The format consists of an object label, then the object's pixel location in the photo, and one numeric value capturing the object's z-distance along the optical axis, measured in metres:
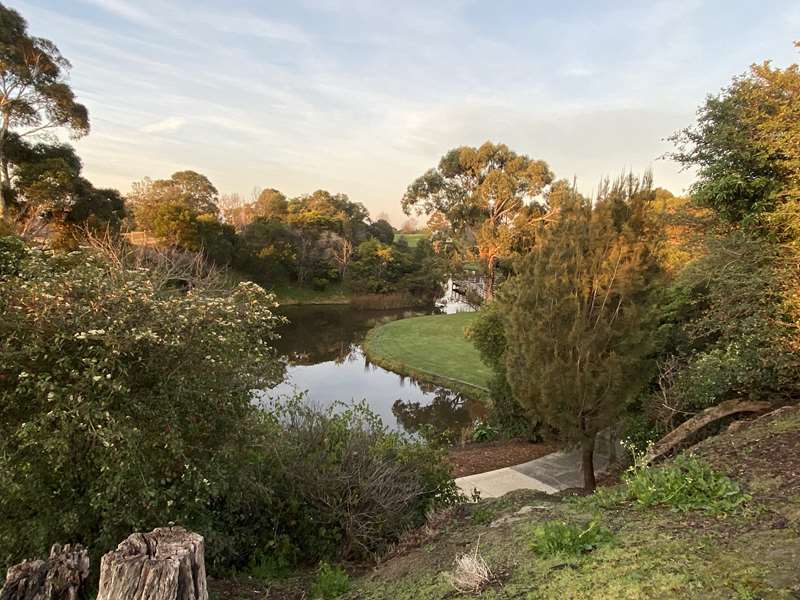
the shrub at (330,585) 3.87
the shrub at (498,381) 12.16
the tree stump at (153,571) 2.34
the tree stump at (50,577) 2.52
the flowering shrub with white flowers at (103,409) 3.56
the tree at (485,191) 35.47
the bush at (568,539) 3.26
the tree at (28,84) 17.52
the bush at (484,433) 12.98
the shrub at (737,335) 7.32
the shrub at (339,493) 5.22
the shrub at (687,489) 3.68
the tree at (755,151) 7.86
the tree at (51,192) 18.34
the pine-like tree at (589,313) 7.12
